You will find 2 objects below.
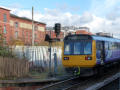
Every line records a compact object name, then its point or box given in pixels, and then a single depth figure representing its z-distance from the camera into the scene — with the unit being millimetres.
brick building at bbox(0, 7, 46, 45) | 55281
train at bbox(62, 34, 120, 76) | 13984
